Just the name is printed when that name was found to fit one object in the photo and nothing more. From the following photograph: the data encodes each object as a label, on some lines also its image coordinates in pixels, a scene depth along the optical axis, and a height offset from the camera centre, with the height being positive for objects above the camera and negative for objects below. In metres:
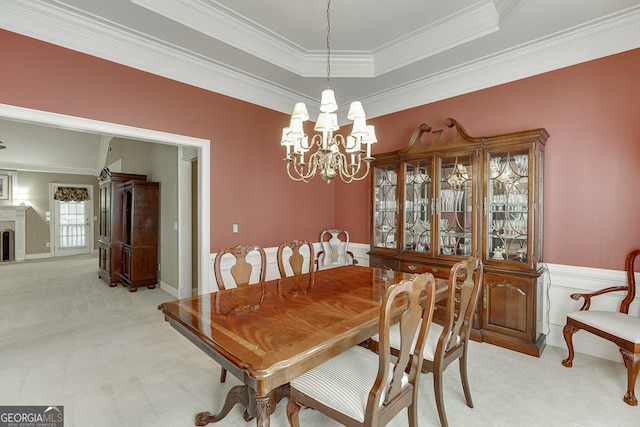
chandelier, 2.12 +0.55
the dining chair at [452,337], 1.73 -0.86
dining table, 1.21 -0.59
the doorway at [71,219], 8.75 -0.22
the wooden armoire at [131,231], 4.92 -0.34
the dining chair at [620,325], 2.07 -0.89
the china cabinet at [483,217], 2.76 -0.07
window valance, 8.77 +0.54
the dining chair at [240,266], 2.36 -0.47
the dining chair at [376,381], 1.27 -0.86
